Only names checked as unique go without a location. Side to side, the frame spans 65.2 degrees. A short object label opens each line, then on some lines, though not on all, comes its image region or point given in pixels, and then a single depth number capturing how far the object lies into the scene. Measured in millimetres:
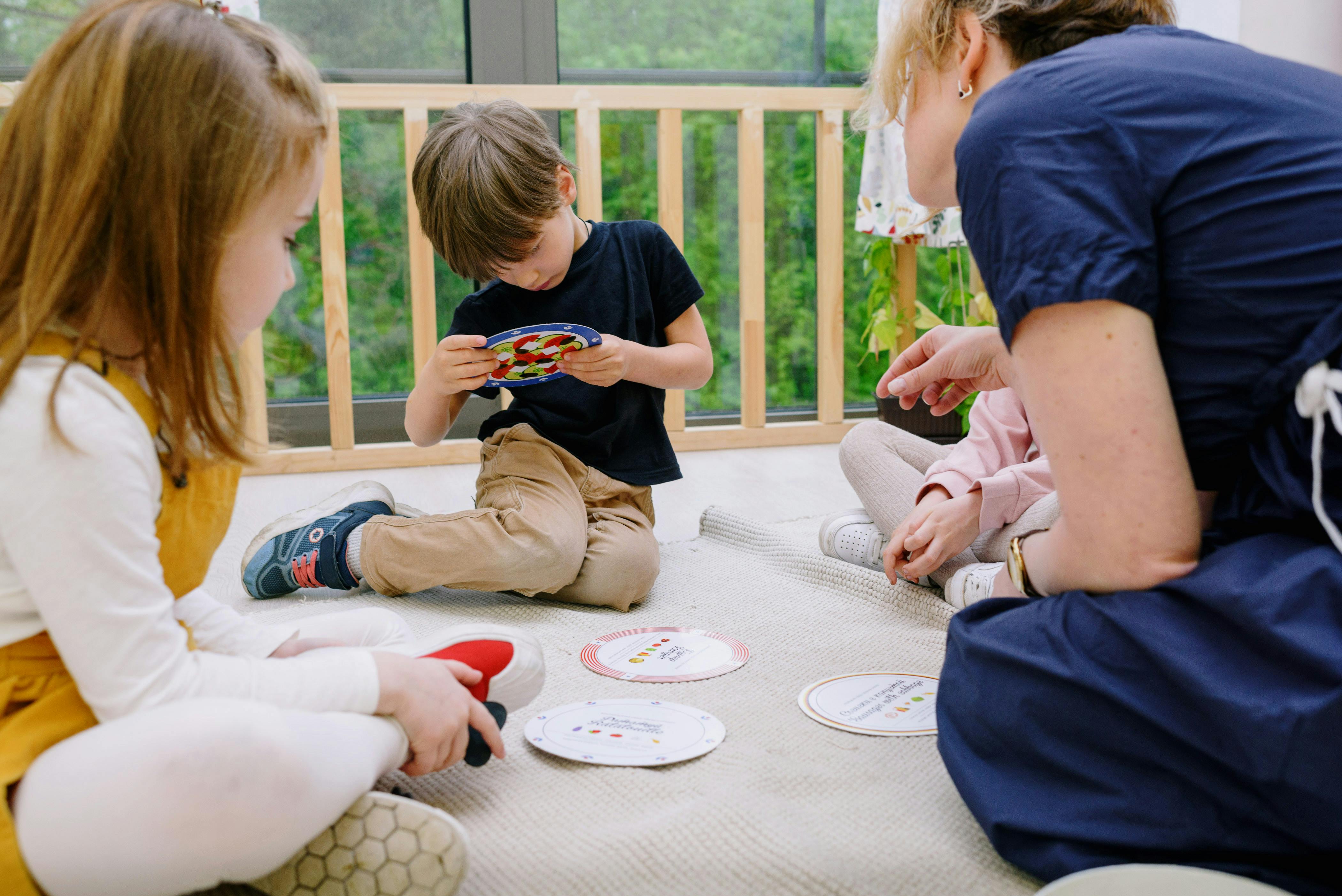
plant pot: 2365
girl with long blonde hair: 537
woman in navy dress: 577
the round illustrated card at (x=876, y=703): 893
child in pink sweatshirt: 1124
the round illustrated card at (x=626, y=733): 838
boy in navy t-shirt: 1243
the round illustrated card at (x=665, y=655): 1034
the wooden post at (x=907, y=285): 2520
